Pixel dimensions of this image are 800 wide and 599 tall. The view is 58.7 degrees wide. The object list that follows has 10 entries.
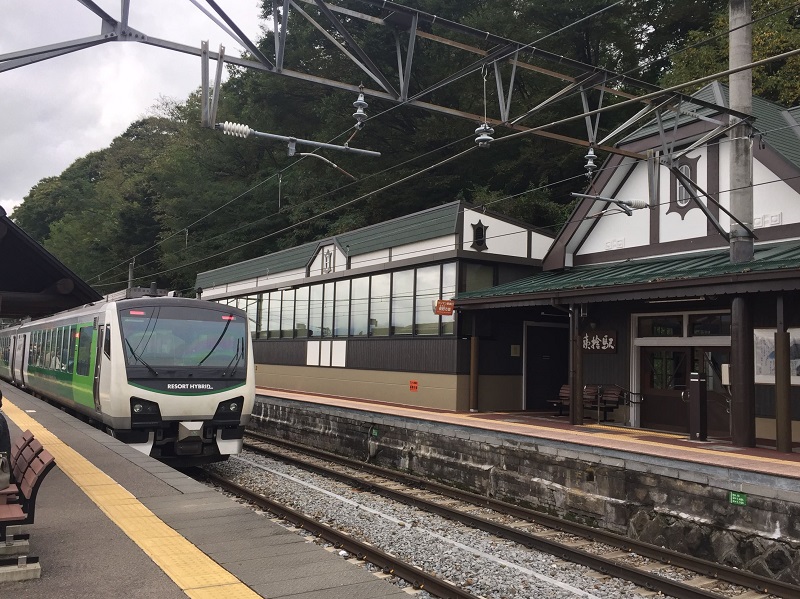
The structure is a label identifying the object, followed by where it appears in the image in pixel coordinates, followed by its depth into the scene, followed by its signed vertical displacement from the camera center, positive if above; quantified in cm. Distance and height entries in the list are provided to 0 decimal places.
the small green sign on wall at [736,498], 851 -149
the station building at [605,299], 1260 +148
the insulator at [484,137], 1026 +334
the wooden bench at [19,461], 562 -90
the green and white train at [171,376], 1152 -25
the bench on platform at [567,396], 1580 -59
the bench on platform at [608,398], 1546 -60
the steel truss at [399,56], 780 +402
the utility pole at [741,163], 1270 +378
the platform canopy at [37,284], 986 +112
